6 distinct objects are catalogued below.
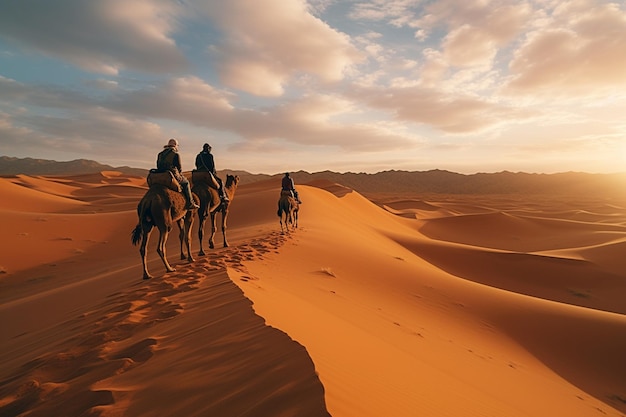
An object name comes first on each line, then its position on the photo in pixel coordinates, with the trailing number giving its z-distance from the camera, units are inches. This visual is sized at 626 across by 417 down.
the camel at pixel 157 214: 303.7
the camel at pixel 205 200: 390.9
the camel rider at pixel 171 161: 314.5
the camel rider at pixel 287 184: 538.0
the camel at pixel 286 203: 535.5
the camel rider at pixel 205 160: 396.5
